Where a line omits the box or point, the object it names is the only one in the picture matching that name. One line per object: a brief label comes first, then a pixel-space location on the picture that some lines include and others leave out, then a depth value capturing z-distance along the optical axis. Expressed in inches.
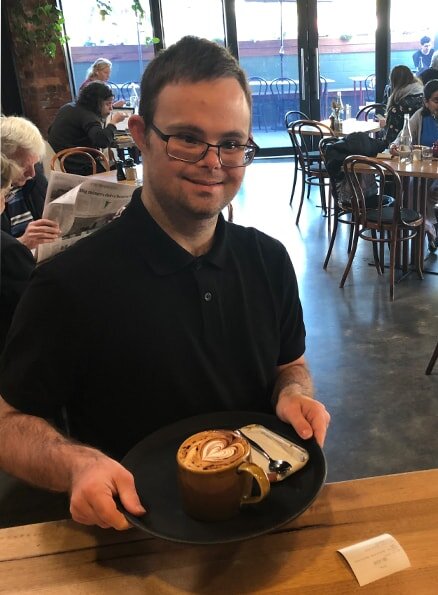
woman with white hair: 84.4
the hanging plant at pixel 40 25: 237.5
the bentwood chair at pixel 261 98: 346.5
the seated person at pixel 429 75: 201.6
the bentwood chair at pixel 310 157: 205.6
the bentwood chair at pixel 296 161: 217.9
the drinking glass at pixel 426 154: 158.9
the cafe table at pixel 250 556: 28.5
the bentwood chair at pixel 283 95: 343.6
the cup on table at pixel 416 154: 157.8
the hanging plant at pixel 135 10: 275.9
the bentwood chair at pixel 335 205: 161.6
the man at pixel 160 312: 38.2
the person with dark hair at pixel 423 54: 306.0
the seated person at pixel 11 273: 73.9
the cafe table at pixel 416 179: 141.9
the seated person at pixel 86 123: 198.5
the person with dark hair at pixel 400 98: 194.5
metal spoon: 32.6
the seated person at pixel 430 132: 168.4
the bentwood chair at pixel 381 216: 139.3
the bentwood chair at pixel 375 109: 252.5
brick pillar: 249.0
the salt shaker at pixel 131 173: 152.6
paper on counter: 28.5
